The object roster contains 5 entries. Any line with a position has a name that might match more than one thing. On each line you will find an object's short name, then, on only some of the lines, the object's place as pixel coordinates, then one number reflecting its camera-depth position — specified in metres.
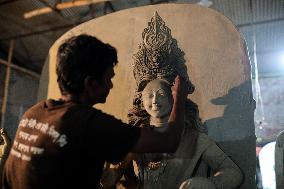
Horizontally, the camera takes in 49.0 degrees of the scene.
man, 1.38
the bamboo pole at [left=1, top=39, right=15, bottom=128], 7.19
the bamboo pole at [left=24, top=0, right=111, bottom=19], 4.87
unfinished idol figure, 2.21
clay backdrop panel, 2.38
